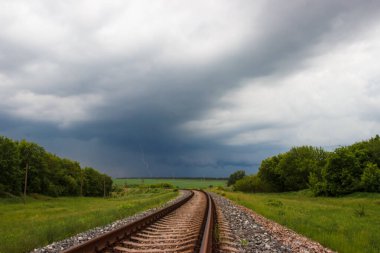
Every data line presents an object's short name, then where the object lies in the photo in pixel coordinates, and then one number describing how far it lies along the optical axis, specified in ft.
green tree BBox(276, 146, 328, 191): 258.98
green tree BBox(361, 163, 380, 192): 155.53
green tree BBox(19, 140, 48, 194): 226.17
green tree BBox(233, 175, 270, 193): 293.90
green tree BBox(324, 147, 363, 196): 168.25
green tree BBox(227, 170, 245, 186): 531.21
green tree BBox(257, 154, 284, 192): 278.67
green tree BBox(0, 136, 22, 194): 193.00
